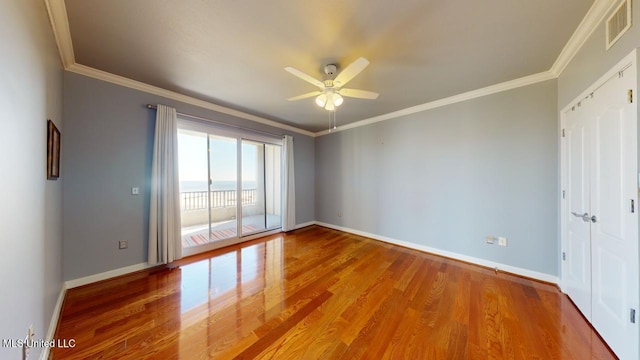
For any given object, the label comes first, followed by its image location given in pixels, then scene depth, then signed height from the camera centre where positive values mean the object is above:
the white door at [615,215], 1.32 -0.27
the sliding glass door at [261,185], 4.34 -0.12
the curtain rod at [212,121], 2.84 +1.01
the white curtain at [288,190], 4.64 -0.23
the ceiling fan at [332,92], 2.10 +0.97
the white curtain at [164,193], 2.80 -0.18
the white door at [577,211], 1.84 -0.32
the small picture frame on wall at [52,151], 1.64 +0.25
